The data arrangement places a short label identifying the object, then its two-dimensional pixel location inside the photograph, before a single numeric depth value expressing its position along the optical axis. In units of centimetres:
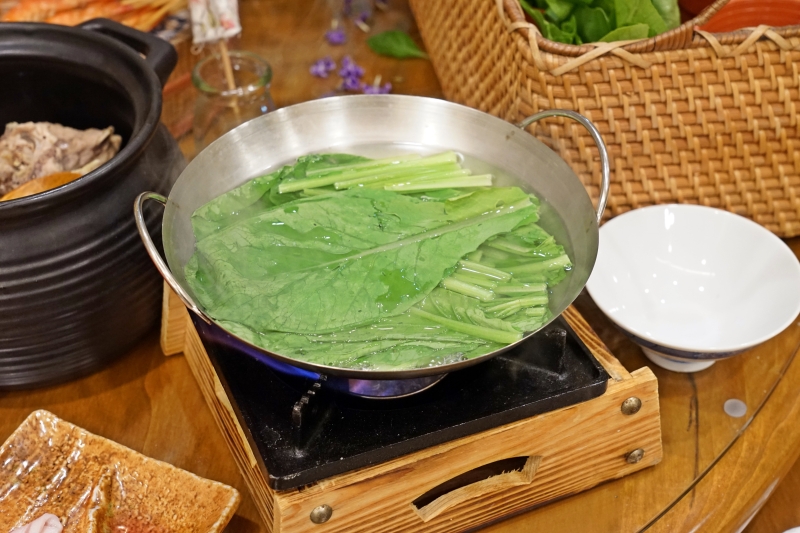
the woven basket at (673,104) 86
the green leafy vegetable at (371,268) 74
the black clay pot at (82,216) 78
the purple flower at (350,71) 112
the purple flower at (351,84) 110
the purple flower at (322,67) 113
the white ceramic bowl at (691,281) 85
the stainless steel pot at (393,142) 78
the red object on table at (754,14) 95
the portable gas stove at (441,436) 73
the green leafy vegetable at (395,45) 115
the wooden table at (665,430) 80
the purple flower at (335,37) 118
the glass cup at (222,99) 104
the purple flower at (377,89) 110
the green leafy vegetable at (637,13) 89
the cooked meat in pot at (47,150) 88
